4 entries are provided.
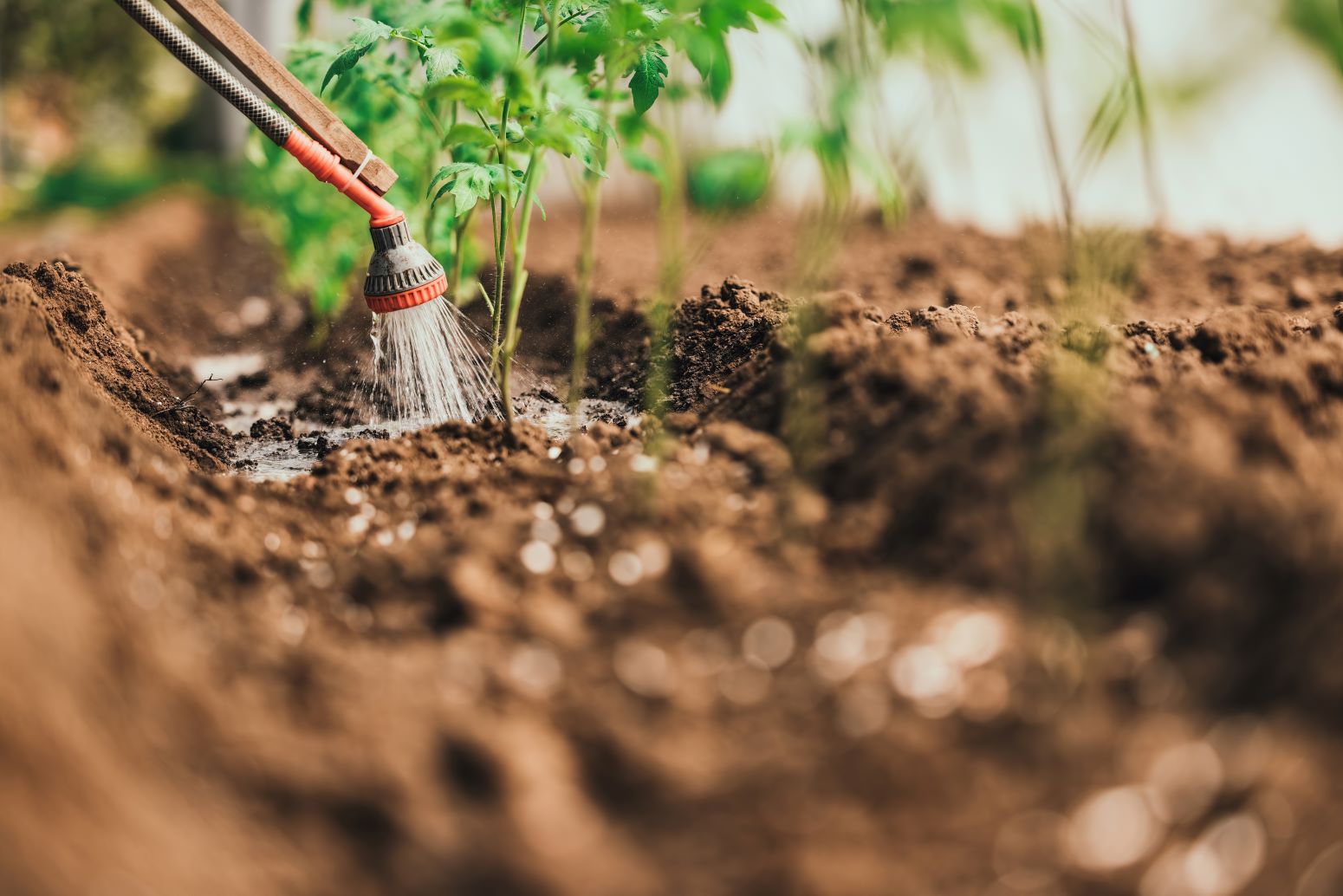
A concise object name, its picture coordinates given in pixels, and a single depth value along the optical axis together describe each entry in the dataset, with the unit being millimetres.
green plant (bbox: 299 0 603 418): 1215
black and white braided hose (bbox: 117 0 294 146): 1310
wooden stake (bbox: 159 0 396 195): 1311
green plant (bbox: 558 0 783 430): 1178
